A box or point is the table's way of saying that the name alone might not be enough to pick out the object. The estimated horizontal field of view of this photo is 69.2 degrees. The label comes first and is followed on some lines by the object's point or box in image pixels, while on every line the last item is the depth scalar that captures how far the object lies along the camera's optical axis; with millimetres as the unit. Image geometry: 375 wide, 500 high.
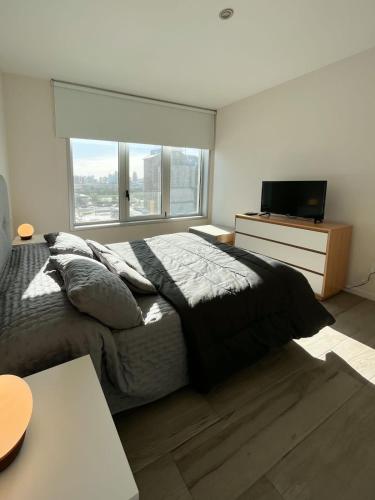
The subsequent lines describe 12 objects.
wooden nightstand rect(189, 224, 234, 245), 4008
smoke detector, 2018
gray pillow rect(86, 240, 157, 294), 1621
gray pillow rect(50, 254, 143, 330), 1222
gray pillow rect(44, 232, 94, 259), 1863
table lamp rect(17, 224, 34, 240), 2898
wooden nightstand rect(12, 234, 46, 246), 2773
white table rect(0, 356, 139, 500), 611
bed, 1163
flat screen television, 2953
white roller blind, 3367
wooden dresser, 2727
